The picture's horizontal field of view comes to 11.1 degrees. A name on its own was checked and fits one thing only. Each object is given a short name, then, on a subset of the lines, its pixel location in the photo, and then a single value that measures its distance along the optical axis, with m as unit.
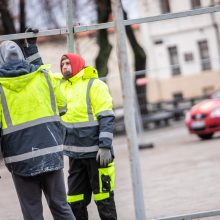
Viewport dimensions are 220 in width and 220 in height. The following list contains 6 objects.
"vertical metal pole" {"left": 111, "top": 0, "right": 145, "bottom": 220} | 7.44
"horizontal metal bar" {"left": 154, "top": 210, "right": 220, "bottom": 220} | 10.52
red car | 26.70
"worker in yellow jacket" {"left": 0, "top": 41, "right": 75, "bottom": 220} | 8.13
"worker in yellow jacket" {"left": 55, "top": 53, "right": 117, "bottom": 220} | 9.70
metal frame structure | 7.47
